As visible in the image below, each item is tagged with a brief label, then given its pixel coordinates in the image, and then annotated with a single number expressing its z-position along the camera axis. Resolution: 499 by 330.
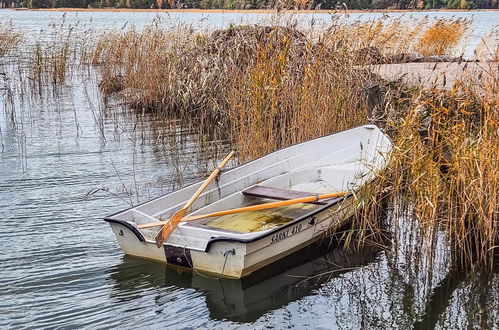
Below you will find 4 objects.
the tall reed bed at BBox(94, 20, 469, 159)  7.69
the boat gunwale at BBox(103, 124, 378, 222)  6.40
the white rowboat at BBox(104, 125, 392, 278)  5.00
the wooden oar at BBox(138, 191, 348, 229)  5.40
